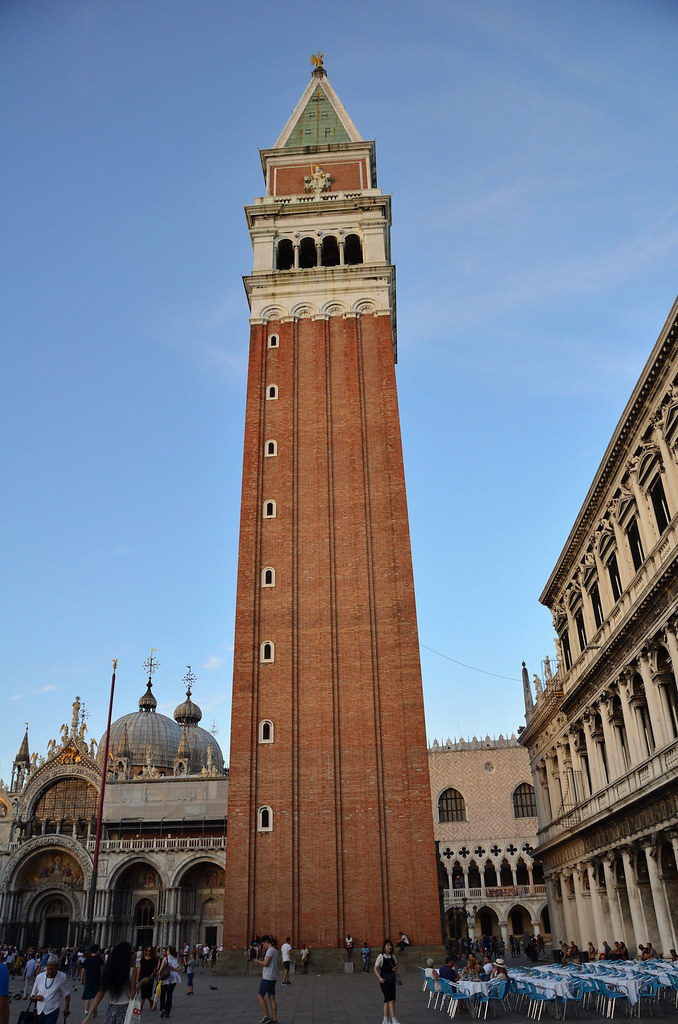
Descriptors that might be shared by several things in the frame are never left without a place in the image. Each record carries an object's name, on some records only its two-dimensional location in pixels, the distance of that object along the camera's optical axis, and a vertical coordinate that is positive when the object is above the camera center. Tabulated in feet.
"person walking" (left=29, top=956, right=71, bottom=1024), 38.64 -1.50
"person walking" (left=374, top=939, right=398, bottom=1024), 47.78 -1.71
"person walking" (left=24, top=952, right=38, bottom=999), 72.43 -1.10
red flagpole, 105.44 +9.88
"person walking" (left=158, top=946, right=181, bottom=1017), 58.29 -1.91
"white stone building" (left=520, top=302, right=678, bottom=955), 80.79 +25.89
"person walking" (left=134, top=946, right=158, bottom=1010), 54.54 -1.04
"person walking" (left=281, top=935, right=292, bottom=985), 84.31 -0.91
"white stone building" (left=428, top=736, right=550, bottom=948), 188.03 +20.71
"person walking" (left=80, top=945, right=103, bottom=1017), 50.16 -0.97
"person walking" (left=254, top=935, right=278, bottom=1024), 52.65 -1.75
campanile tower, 100.63 +41.04
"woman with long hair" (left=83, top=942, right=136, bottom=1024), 35.99 -1.01
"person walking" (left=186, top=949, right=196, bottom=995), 83.17 -1.76
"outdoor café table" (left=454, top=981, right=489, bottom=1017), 55.11 -2.60
